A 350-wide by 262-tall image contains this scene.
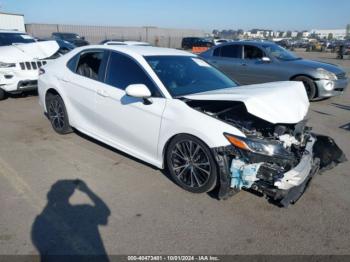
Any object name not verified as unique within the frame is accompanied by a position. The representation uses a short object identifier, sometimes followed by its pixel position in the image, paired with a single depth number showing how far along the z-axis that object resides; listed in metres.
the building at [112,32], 40.12
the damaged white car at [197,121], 3.28
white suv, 7.93
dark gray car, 8.66
